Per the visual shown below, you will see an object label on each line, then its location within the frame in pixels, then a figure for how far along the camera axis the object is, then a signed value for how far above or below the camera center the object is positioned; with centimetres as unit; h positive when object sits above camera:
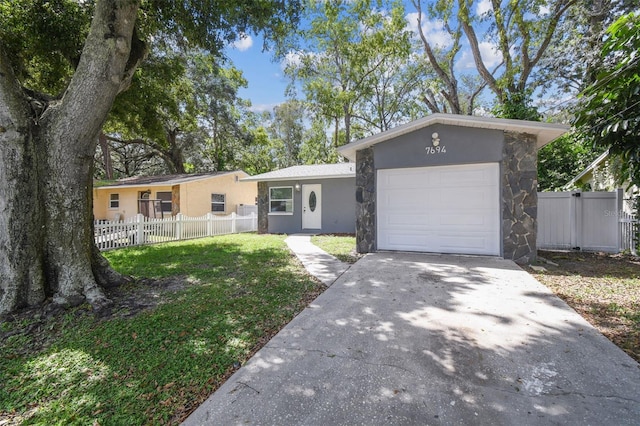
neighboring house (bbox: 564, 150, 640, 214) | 761 +85
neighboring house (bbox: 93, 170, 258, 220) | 1516 +80
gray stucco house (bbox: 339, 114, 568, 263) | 654 +52
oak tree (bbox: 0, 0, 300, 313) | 371 +53
